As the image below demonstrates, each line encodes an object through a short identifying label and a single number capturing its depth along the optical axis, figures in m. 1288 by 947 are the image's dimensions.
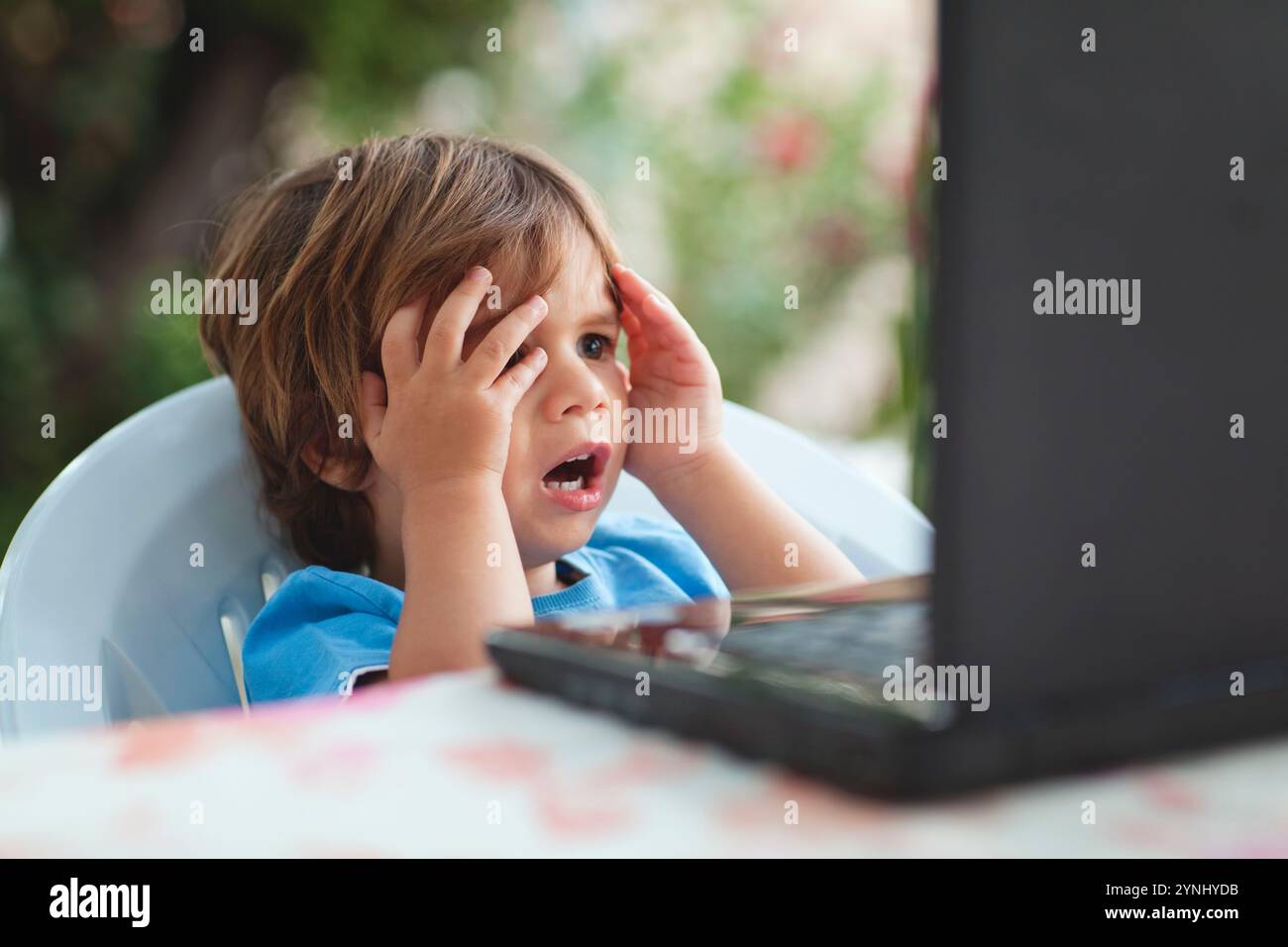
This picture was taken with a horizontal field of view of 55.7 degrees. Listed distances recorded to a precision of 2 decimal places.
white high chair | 0.93
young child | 0.95
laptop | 0.33
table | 0.32
